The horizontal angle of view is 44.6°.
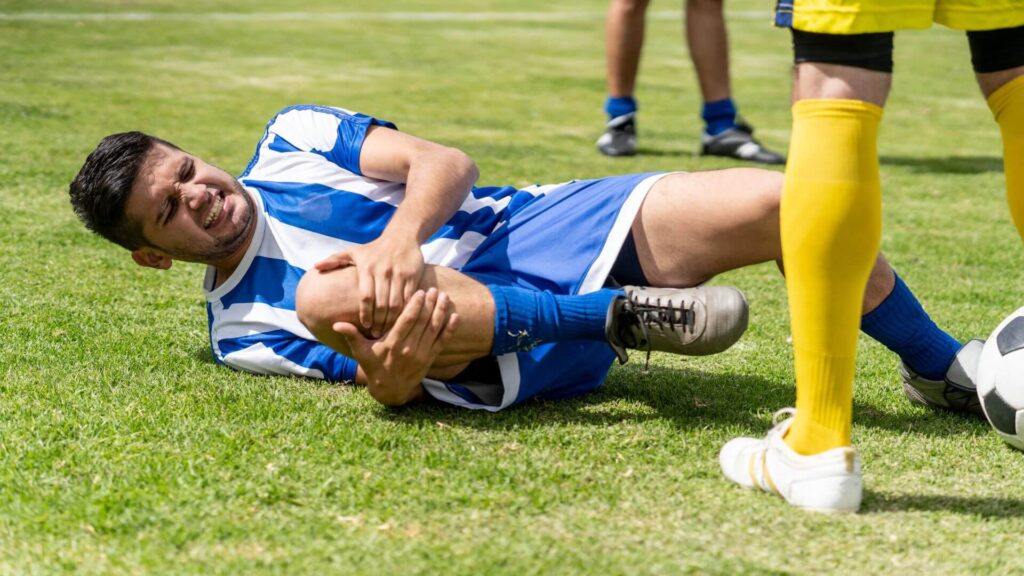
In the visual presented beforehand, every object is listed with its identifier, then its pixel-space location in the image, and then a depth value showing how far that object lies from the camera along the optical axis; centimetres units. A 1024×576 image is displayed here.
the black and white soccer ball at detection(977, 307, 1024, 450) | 254
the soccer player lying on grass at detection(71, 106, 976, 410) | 256
